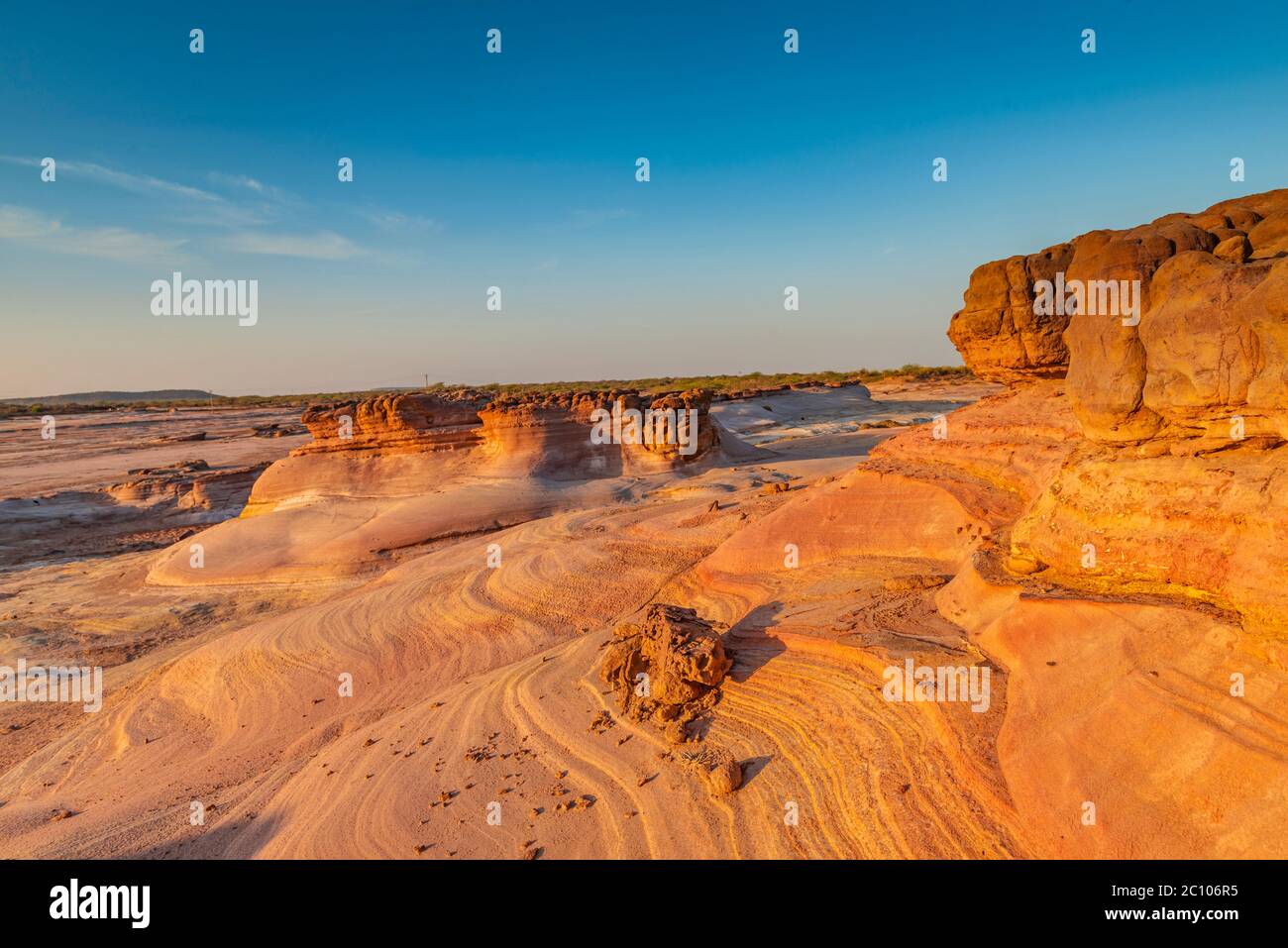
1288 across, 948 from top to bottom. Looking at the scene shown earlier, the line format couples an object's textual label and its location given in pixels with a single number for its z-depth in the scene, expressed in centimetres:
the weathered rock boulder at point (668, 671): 475
